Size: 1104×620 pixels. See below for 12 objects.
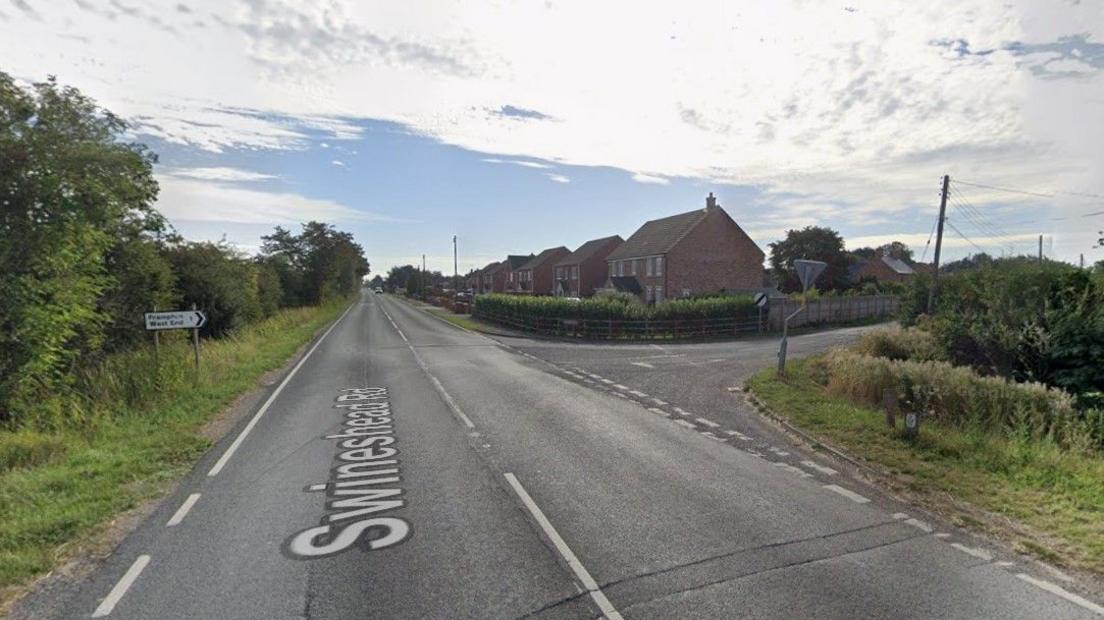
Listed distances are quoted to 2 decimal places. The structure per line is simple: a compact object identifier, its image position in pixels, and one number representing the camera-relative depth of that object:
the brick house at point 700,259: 47.34
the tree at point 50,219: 10.09
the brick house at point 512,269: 93.19
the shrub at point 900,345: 16.36
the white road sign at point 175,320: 12.99
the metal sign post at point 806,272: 14.47
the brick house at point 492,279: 101.94
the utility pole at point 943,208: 29.80
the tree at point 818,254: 61.00
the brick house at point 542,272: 79.81
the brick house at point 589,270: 67.44
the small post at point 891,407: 8.83
